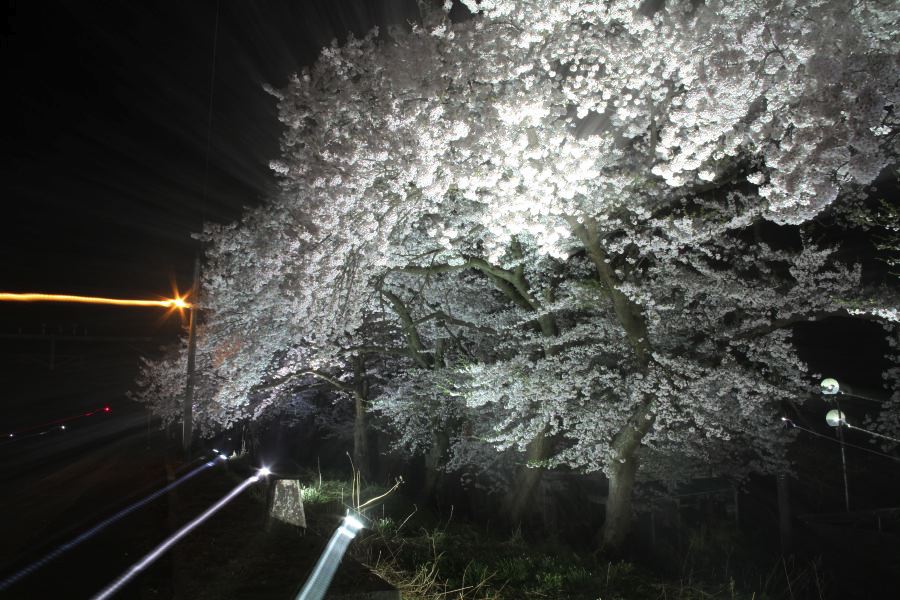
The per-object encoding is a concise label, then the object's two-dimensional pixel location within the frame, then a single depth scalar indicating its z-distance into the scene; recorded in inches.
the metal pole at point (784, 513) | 605.3
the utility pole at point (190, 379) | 606.5
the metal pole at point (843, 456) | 592.8
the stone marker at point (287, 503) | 258.2
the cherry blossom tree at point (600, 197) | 260.2
